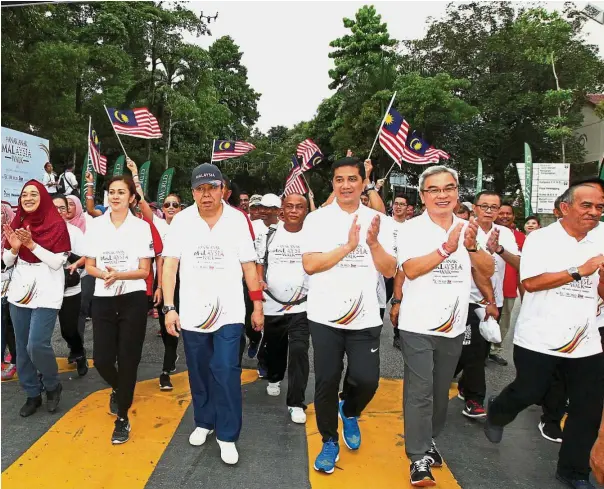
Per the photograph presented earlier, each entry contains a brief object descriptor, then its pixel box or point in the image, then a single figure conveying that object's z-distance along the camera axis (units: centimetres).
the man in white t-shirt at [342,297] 347
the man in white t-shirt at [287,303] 446
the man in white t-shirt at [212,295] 367
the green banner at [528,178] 1465
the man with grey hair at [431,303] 332
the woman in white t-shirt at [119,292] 398
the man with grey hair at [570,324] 328
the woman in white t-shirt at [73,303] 497
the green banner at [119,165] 1579
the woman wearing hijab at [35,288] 429
